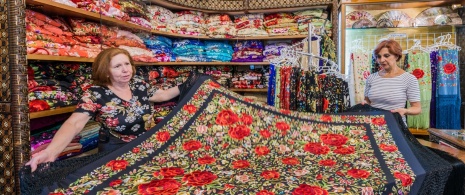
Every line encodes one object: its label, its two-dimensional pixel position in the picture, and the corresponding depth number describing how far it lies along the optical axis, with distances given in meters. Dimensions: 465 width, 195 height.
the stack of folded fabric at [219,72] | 4.48
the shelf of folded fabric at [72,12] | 2.01
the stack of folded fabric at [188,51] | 4.14
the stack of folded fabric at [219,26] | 4.32
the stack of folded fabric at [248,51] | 4.43
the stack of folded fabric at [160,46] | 3.57
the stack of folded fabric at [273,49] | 4.38
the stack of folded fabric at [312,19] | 4.11
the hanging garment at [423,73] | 3.58
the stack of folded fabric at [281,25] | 4.25
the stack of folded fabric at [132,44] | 2.85
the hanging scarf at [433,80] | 3.58
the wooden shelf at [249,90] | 4.40
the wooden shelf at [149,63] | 1.93
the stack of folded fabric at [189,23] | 4.09
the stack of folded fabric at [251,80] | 4.46
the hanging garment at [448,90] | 3.54
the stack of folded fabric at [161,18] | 3.73
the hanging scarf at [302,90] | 2.69
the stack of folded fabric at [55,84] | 2.01
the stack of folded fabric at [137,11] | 2.90
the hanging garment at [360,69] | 3.78
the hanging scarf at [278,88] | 2.85
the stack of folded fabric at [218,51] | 4.35
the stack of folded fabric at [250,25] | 4.36
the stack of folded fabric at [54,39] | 1.99
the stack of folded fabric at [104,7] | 2.37
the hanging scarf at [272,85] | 2.91
